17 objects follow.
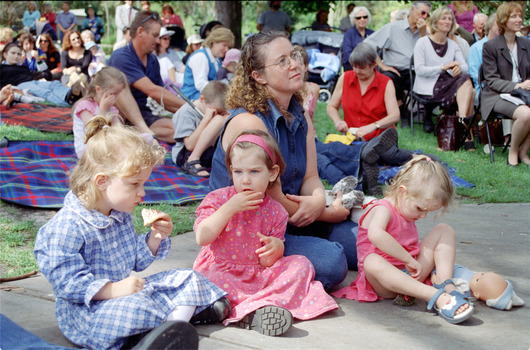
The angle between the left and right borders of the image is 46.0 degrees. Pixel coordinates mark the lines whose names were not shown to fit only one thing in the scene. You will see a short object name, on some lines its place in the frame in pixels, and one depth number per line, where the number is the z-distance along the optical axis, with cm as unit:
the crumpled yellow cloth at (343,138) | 644
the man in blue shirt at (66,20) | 2050
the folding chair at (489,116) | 729
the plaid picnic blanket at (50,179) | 480
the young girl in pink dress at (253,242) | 289
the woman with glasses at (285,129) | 329
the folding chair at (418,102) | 866
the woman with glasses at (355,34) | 1071
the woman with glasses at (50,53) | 1303
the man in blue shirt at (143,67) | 697
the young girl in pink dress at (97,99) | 567
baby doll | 308
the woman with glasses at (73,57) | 1147
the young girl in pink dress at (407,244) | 307
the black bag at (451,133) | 781
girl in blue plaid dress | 240
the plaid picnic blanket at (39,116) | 757
